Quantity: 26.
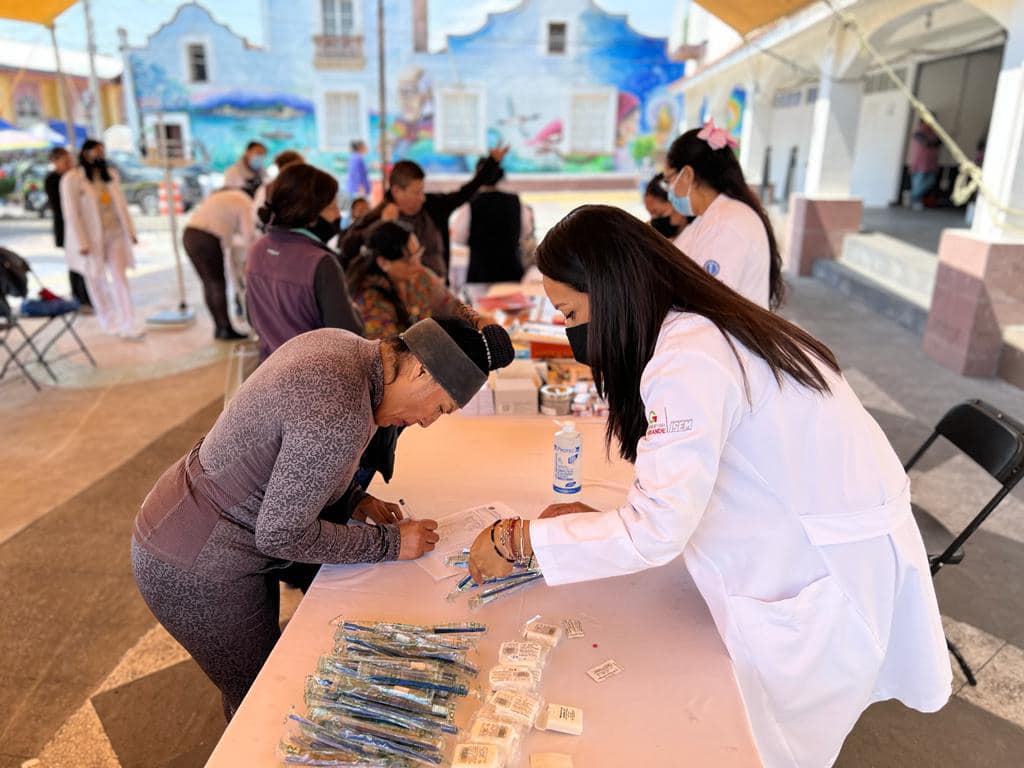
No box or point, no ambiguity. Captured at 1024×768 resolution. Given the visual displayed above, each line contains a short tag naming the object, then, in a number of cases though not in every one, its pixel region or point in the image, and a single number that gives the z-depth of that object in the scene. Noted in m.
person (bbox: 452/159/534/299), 4.51
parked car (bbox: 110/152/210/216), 15.44
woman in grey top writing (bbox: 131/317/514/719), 1.27
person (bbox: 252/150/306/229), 4.83
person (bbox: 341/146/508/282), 3.86
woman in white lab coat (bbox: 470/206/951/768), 1.15
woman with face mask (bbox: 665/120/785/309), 2.63
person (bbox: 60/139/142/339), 5.63
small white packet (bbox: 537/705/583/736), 1.10
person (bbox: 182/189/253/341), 5.79
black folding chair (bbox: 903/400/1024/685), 1.93
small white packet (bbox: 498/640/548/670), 1.22
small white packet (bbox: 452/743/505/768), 1.01
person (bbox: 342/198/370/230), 5.50
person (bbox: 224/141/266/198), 6.57
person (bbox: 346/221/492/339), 2.98
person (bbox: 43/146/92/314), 6.75
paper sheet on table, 1.53
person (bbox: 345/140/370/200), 11.97
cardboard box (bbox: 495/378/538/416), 2.43
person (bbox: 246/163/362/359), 2.59
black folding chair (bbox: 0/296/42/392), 4.75
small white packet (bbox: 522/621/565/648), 1.29
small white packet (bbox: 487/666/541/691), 1.17
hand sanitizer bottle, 1.75
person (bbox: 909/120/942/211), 12.55
